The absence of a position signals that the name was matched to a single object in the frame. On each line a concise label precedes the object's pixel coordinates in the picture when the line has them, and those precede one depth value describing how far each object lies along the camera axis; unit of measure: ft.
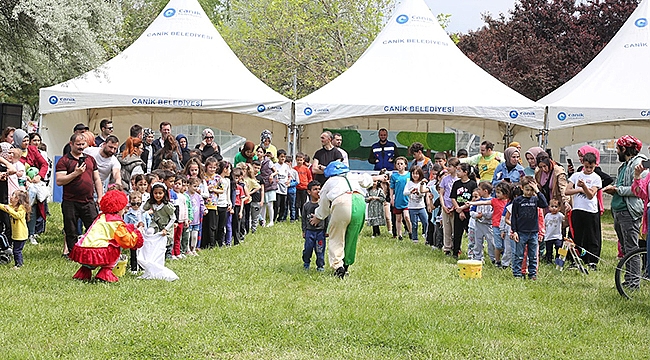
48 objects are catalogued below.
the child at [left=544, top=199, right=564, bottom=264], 32.58
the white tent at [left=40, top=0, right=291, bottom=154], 50.70
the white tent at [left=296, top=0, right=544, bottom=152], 52.65
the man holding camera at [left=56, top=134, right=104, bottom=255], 28.76
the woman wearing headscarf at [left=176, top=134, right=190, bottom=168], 40.23
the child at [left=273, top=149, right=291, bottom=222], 47.34
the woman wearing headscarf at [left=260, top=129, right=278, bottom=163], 45.88
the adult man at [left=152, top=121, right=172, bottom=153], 39.50
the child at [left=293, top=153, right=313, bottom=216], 50.10
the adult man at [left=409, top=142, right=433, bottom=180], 40.91
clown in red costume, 25.38
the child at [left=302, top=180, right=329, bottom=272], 29.32
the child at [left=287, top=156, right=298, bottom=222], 48.68
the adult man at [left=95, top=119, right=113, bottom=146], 37.37
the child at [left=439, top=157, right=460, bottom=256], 35.76
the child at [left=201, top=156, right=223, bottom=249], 34.96
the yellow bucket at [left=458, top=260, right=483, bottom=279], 29.58
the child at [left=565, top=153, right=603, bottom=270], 30.89
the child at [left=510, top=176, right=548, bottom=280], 28.91
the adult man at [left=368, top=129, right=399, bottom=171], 51.77
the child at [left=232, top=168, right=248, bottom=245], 37.83
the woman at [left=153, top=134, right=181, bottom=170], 37.94
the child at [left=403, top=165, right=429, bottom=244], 39.45
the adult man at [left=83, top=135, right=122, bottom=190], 30.94
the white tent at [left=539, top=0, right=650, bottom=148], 52.21
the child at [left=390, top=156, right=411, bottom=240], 41.04
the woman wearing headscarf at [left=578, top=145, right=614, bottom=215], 32.03
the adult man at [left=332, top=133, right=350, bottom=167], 44.23
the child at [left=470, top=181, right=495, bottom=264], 32.42
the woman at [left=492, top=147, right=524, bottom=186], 33.78
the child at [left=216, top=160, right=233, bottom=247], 35.53
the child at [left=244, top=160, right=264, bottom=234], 41.32
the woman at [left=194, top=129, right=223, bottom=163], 43.06
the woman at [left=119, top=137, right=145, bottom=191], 33.78
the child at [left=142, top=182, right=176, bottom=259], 29.25
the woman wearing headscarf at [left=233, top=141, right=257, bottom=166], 43.80
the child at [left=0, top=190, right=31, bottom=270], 28.30
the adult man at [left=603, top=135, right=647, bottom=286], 26.71
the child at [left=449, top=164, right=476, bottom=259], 33.65
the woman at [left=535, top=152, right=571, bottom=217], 32.50
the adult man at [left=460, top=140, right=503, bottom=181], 38.01
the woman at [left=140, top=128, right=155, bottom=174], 36.96
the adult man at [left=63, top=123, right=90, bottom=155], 30.29
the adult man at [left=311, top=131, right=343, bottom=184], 41.60
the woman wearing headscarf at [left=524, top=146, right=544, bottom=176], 34.24
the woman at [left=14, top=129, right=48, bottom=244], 34.66
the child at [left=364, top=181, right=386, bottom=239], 42.45
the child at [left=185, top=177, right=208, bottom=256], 33.24
